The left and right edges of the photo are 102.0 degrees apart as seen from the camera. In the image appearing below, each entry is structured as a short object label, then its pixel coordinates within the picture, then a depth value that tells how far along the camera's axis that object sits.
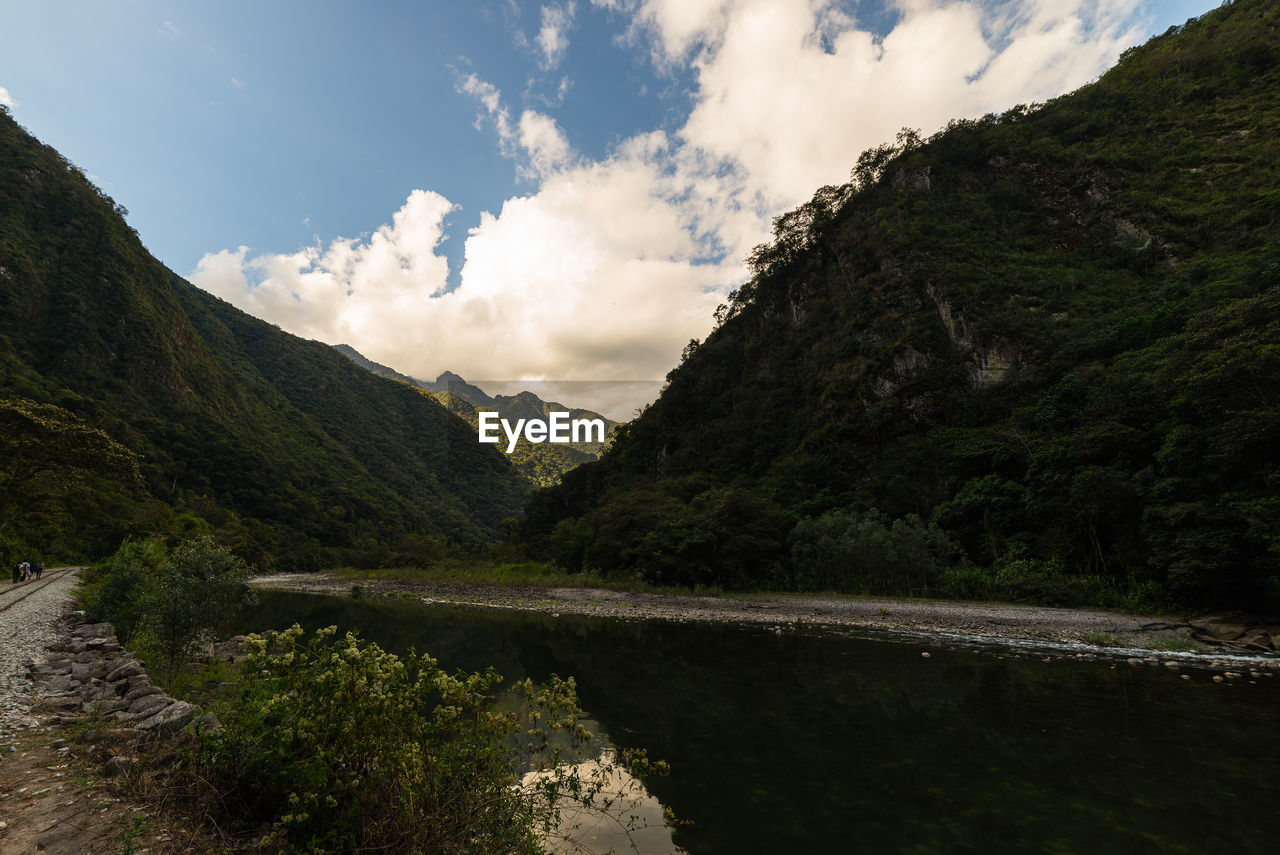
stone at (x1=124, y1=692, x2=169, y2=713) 8.16
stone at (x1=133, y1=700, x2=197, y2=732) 6.64
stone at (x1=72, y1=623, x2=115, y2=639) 15.81
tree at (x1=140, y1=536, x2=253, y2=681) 12.71
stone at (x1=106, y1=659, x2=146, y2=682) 10.32
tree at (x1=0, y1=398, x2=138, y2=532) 24.23
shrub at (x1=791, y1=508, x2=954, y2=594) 34.19
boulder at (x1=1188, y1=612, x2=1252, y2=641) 18.55
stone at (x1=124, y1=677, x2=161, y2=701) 8.93
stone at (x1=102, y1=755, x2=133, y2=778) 5.52
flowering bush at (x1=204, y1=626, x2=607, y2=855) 4.42
